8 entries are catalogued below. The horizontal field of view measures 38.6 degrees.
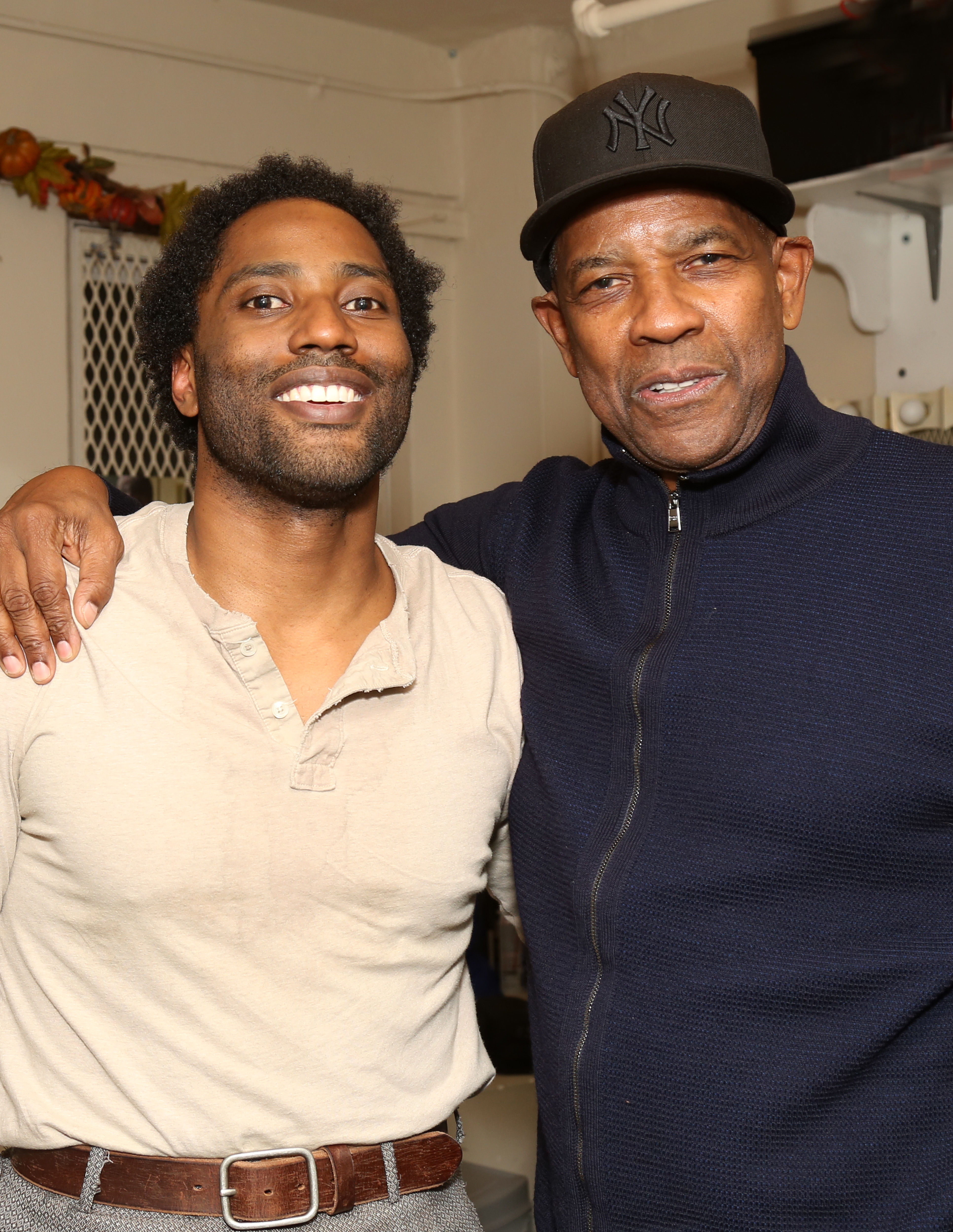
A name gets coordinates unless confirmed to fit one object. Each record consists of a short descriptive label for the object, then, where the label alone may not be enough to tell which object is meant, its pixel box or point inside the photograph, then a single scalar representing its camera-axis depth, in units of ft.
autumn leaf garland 10.05
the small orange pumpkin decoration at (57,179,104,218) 10.41
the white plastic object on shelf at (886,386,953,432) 9.03
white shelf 8.23
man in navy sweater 4.26
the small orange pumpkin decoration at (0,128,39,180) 10.00
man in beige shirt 4.27
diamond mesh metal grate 10.87
